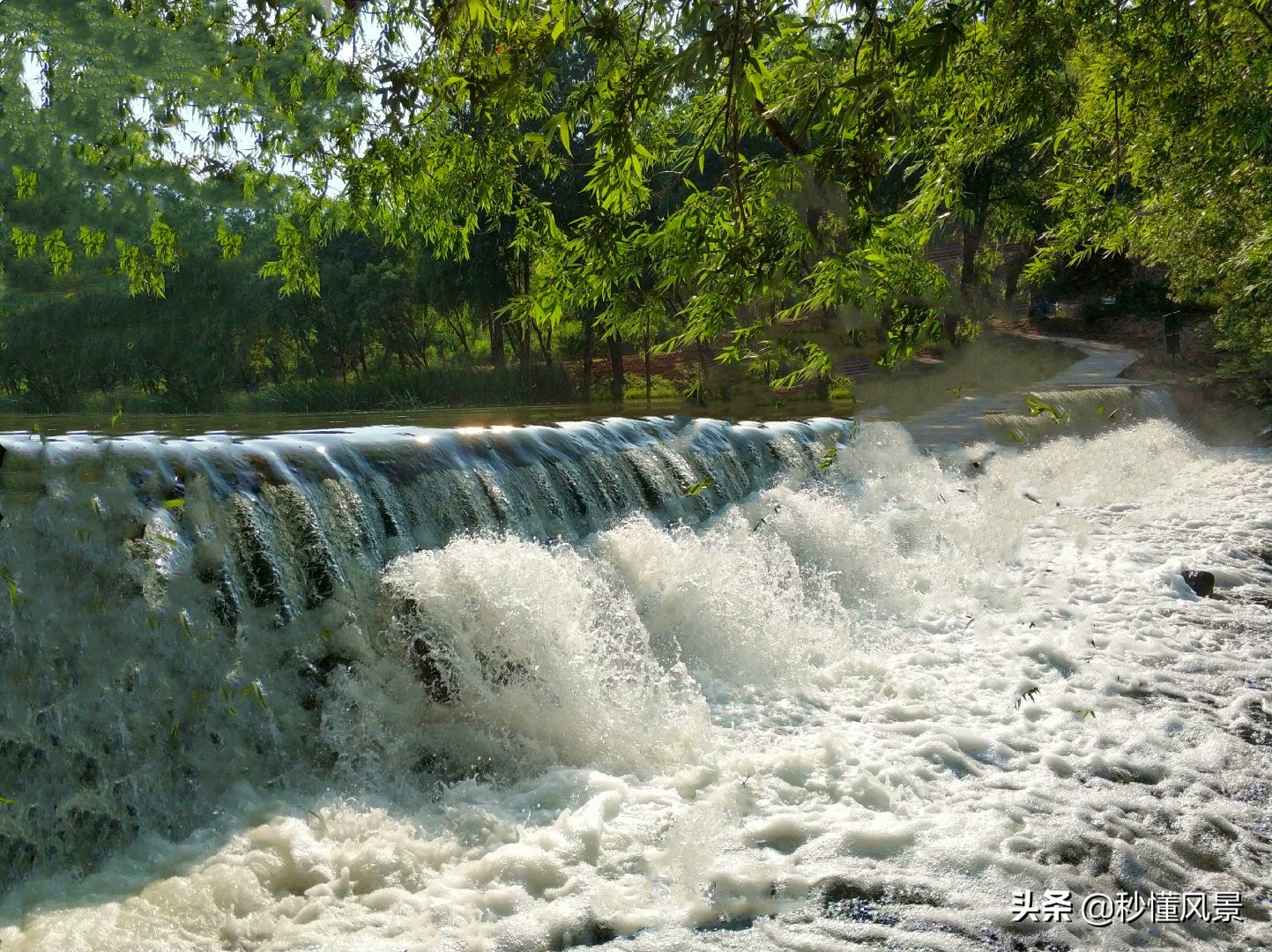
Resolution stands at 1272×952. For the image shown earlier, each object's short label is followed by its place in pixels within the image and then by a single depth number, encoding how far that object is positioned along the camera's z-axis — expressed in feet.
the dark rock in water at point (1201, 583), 27.84
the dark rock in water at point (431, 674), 18.63
